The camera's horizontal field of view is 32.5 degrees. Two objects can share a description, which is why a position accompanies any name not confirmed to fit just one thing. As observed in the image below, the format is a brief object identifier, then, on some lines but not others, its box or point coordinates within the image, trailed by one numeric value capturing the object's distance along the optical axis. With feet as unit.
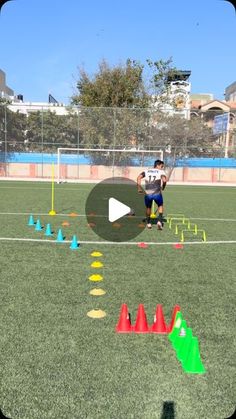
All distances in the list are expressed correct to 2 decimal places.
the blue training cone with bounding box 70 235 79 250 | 25.89
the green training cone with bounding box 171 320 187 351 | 12.19
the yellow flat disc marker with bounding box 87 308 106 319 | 14.49
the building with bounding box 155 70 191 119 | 127.54
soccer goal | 99.04
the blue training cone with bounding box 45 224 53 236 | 30.30
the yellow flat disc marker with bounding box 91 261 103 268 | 21.17
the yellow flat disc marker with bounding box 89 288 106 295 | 16.93
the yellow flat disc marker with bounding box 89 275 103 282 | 18.89
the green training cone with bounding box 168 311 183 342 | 12.77
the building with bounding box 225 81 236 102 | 305.53
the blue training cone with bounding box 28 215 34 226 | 34.53
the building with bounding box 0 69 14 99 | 267.43
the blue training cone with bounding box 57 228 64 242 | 27.99
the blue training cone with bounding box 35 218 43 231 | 32.08
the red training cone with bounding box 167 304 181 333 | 13.46
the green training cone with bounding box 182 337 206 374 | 10.87
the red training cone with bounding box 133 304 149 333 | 13.35
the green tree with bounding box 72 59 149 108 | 124.57
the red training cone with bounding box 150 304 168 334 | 13.41
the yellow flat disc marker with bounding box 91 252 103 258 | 23.84
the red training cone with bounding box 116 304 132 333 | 13.30
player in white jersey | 34.35
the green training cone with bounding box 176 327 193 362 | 11.46
